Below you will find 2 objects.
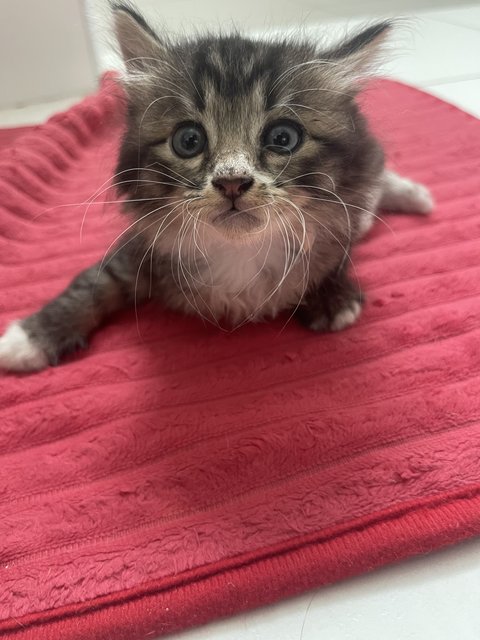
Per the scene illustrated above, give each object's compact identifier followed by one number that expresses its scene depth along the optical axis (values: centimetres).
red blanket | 12
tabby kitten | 14
